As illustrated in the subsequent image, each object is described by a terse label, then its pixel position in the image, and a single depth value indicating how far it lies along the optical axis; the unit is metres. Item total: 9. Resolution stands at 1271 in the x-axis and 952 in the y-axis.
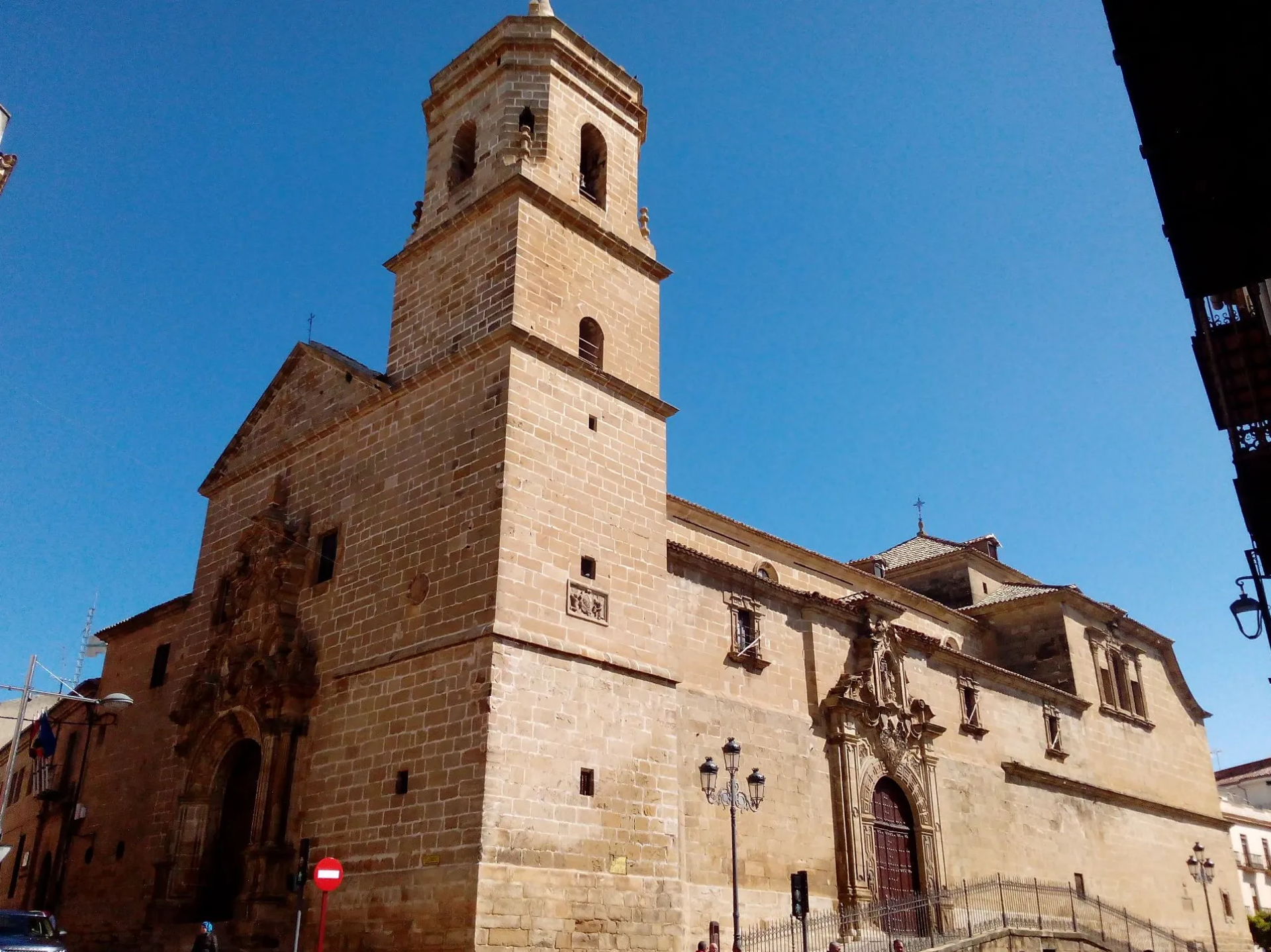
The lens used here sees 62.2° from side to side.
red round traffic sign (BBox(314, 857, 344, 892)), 13.19
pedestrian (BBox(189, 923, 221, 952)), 13.26
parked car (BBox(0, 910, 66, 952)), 11.80
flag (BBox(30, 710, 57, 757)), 19.86
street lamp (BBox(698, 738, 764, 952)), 13.42
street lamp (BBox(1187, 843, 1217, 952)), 25.92
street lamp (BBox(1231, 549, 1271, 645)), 8.80
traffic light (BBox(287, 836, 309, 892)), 14.48
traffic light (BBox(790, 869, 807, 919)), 13.71
